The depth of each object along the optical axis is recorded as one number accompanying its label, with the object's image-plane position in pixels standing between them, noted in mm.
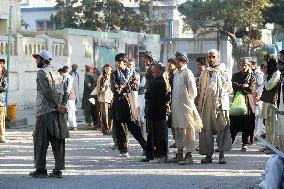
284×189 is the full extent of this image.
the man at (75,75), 21938
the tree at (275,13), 45875
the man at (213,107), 12812
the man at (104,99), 19000
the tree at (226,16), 43125
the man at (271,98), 12386
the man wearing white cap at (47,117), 11031
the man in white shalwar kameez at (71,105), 19694
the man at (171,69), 15228
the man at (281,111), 9677
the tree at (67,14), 45031
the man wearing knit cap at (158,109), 13031
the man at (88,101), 21078
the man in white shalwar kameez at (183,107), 12688
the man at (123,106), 13648
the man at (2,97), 16438
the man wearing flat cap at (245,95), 15266
